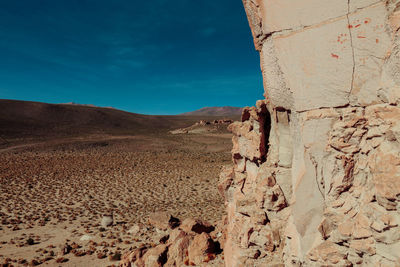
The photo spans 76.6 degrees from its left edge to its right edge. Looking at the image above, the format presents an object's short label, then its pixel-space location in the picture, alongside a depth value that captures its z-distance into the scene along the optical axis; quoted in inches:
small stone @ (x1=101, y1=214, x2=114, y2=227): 469.1
